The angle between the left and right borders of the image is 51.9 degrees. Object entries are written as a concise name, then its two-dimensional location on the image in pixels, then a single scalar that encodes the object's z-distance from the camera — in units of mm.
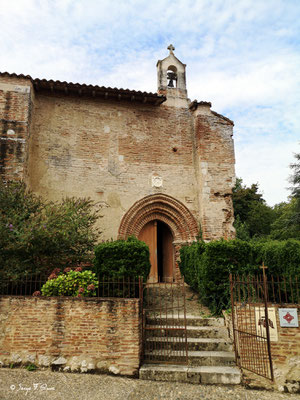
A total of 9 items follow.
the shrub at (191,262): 8781
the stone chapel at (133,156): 10984
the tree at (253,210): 25328
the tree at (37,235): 6914
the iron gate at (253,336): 5469
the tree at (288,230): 18391
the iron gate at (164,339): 6016
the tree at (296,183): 19233
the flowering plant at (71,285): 6430
